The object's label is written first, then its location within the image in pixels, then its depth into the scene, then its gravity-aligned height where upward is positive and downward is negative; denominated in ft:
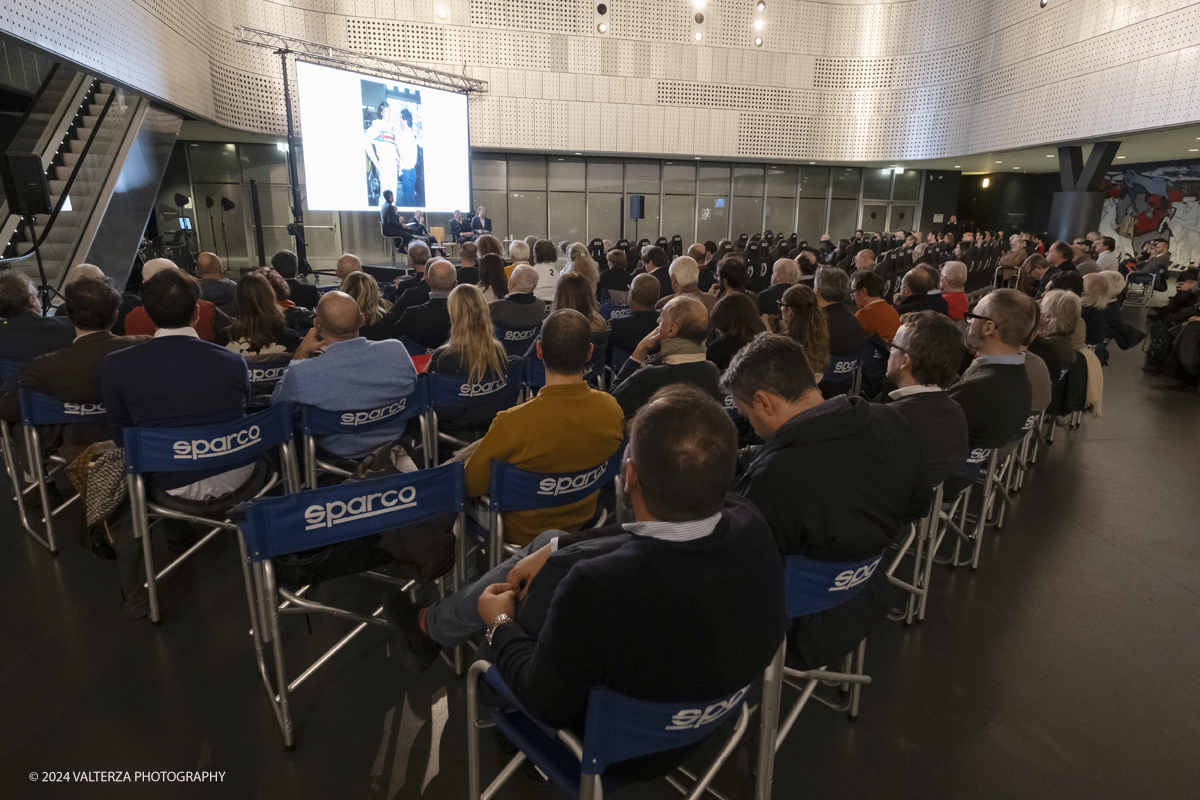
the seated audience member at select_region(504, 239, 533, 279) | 23.07 -0.38
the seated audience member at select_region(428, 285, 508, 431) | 11.19 -1.80
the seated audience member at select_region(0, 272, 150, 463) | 9.50 -1.90
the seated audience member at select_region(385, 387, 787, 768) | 3.79 -2.04
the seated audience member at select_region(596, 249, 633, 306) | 23.04 -1.24
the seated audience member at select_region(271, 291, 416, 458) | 9.32 -1.94
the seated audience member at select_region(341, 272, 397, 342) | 14.66 -1.58
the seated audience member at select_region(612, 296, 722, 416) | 9.78 -1.79
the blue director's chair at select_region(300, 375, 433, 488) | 9.36 -2.76
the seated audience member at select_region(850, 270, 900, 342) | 16.22 -1.52
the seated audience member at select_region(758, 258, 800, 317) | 18.17 -1.05
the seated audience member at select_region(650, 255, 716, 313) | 18.52 -0.90
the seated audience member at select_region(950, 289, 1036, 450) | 9.18 -1.77
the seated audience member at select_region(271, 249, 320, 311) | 18.39 -1.37
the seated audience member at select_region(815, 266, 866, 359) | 14.67 -1.52
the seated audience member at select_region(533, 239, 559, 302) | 22.49 -0.93
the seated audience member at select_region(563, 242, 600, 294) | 20.31 -0.70
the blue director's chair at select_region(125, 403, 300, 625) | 7.90 -2.73
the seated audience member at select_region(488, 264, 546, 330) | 15.87 -1.57
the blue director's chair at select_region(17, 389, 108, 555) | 9.53 -2.81
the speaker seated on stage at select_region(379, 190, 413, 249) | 35.73 +0.99
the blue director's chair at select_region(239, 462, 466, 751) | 5.97 -2.71
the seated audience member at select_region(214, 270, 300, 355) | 12.43 -1.63
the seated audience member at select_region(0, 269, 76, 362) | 11.11 -1.64
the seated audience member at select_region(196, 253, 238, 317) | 16.34 -1.24
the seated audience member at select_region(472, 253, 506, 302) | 17.83 -1.01
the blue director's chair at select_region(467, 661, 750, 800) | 4.05 -3.35
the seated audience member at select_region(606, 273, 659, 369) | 14.78 -1.75
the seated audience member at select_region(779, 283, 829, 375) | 12.90 -1.56
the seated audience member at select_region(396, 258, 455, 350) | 14.49 -1.75
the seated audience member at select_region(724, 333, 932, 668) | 5.56 -1.98
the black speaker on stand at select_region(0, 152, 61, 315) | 18.42 +1.27
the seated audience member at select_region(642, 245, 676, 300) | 23.03 -0.74
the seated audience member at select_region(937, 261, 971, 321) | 19.02 -1.10
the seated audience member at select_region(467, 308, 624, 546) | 7.24 -2.06
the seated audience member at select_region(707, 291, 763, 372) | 12.06 -1.46
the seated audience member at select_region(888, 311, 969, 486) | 7.98 -1.77
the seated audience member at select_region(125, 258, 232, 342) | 13.32 -1.85
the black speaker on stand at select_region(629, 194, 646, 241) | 53.01 +2.99
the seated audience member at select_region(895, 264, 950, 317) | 17.08 -1.03
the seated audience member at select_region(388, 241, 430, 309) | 17.06 -1.34
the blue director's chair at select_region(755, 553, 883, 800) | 5.54 -3.07
